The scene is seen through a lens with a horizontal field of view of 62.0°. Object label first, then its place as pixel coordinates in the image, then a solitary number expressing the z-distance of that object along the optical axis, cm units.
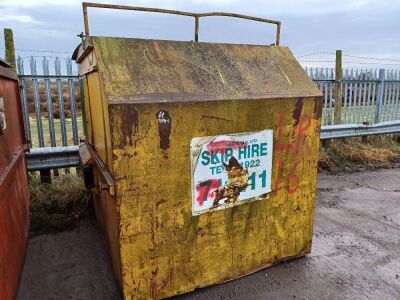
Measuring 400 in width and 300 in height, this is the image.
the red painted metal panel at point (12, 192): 214
